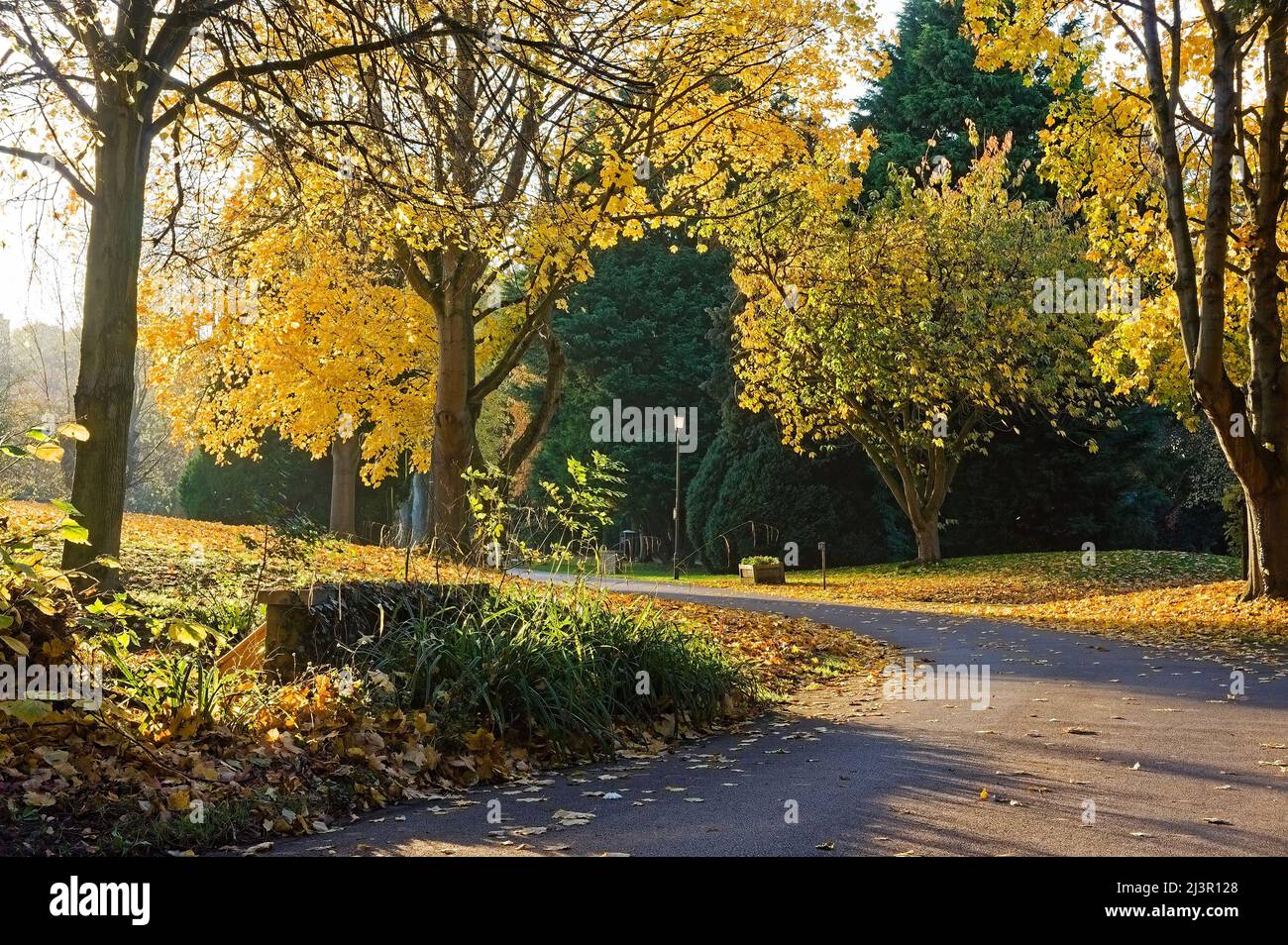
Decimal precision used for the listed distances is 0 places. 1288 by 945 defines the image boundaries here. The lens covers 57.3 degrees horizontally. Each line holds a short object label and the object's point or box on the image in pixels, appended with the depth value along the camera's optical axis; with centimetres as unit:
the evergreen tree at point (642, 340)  4728
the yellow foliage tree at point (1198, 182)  1602
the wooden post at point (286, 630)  790
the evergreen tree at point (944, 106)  3769
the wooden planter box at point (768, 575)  2944
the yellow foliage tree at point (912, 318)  2748
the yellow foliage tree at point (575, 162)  1025
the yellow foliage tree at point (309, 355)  2109
